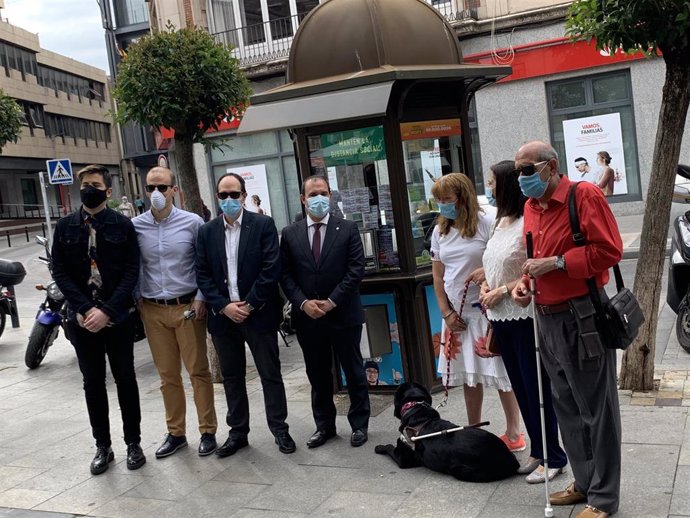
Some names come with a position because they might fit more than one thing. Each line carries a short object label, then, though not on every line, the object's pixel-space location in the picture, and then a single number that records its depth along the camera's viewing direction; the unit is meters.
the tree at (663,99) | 5.16
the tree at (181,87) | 7.77
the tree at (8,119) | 18.86
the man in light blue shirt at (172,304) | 5.66
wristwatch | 3.74
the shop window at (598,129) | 17.77
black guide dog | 4.57
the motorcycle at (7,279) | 11.21
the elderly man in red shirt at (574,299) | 3.74
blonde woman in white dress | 5.01
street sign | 16.02
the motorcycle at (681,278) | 7.12
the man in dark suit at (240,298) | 5.47
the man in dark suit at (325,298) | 5.52
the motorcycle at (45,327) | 9.18
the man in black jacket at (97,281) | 5.39
